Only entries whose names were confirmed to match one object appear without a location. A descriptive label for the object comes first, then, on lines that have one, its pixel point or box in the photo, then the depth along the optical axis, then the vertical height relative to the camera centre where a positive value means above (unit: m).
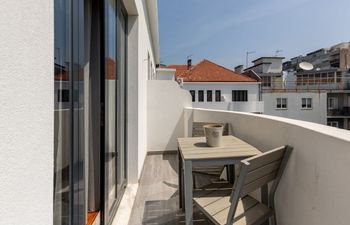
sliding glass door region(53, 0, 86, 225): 1.17 -0.01
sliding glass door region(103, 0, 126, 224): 2.23 +0.04
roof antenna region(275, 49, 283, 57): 27.22 +6.75
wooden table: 1.84 -0.38
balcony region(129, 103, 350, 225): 1.18 -0.40
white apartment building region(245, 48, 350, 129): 22.02 +1.59
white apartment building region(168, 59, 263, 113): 19.28 +1.82
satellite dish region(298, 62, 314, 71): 24.83 +4.65
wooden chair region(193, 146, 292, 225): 1.42 -0.73
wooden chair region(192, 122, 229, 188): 2.56 -0.71
